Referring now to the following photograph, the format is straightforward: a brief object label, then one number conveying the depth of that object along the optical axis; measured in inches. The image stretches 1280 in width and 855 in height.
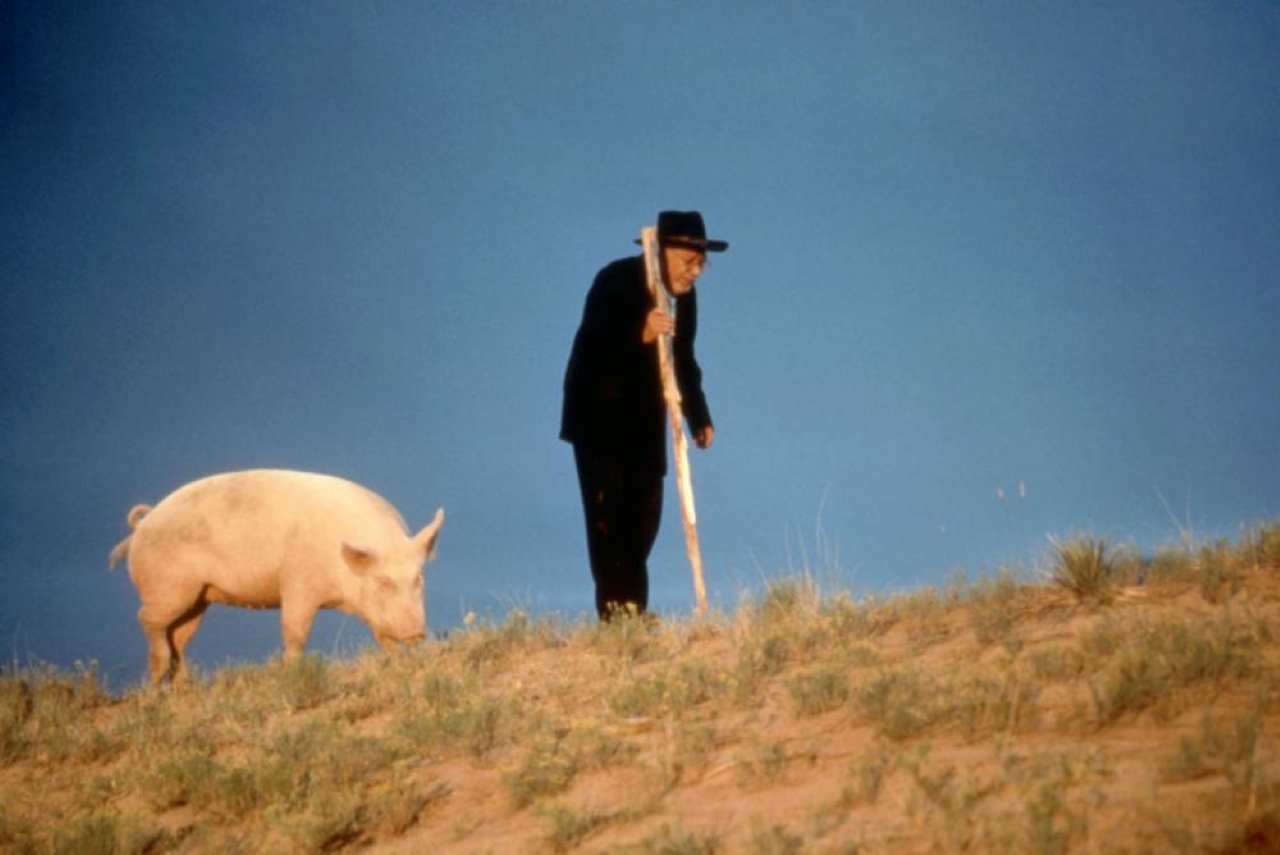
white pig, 776.9
